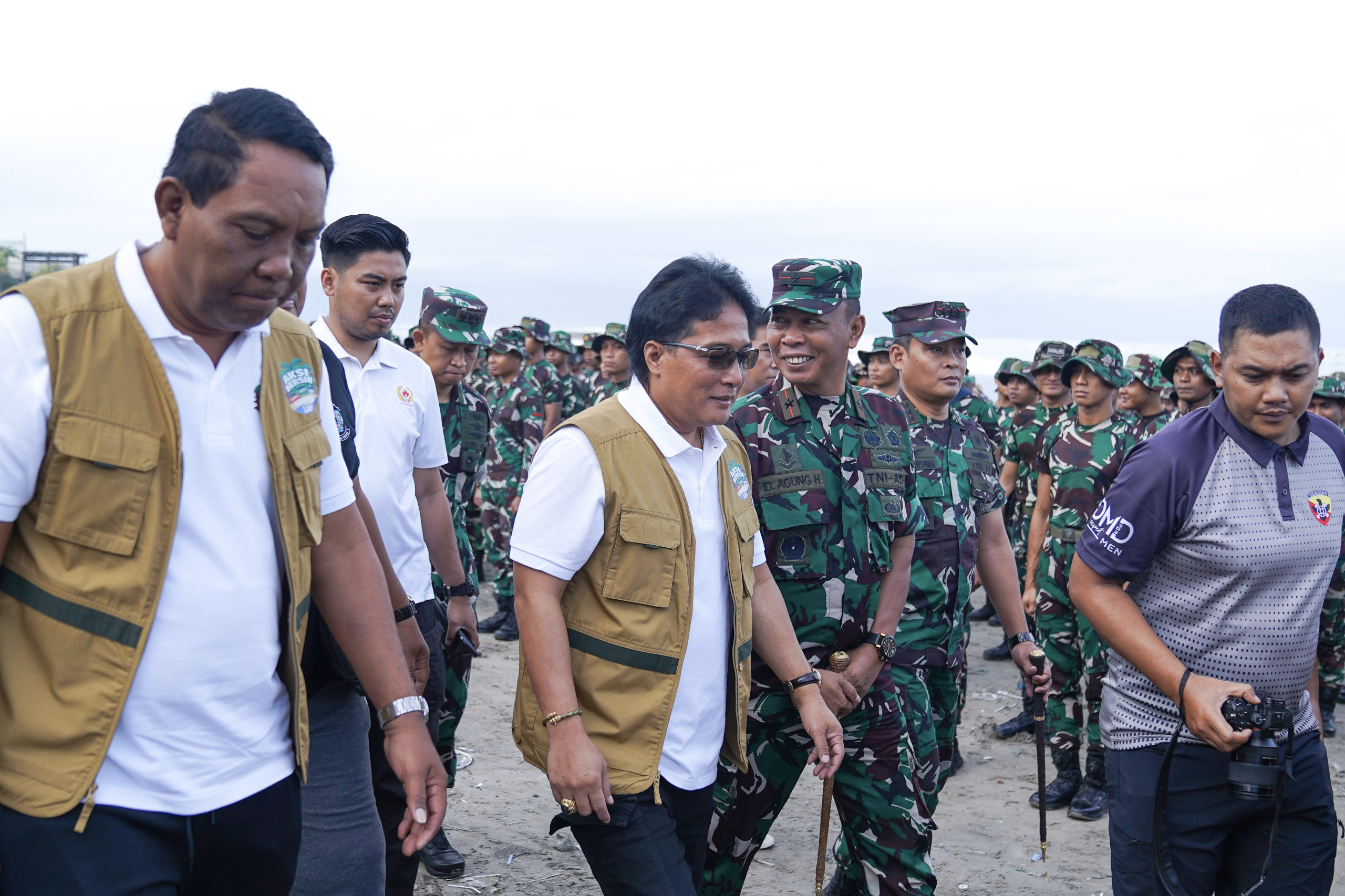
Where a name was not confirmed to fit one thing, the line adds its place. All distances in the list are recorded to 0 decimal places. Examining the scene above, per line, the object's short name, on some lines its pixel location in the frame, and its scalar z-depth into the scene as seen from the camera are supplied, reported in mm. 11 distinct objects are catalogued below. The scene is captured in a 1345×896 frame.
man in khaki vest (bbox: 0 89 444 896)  1787
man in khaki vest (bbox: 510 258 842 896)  2695
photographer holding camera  3059
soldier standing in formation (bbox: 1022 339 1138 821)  6164
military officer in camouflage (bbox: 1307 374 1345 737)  6395
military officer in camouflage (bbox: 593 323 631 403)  14383
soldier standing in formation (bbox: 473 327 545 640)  11492
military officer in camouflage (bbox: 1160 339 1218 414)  7664
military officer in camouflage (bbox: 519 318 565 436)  12625
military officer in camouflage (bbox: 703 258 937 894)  3600
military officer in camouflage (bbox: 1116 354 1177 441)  7793
